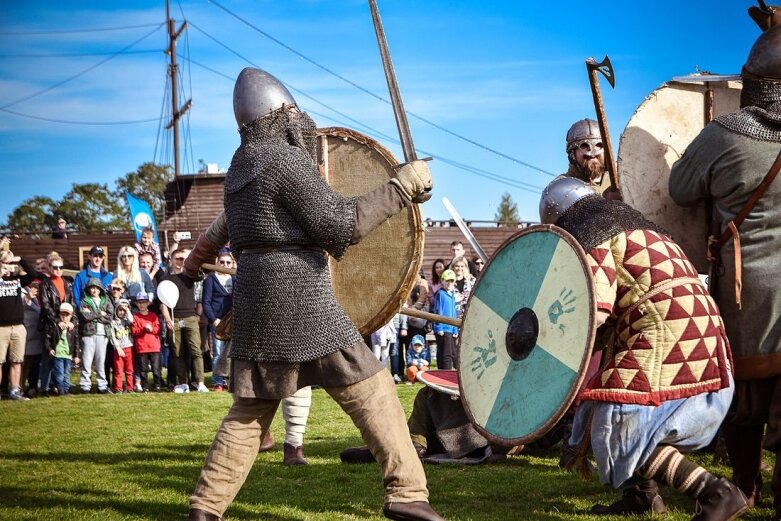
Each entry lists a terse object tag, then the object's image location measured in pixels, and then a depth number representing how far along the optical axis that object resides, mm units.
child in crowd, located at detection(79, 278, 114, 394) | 10422
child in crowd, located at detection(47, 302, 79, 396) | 10344
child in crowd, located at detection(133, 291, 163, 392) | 10703
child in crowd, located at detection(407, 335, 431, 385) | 11547
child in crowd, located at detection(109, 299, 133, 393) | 10578
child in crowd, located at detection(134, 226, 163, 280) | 12438
